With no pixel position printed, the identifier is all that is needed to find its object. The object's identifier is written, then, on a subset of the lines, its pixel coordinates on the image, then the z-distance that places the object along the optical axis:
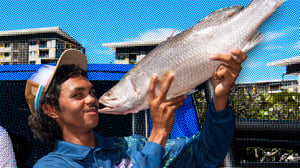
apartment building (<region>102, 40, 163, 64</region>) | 35.34
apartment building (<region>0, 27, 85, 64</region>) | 50.31
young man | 1.63
